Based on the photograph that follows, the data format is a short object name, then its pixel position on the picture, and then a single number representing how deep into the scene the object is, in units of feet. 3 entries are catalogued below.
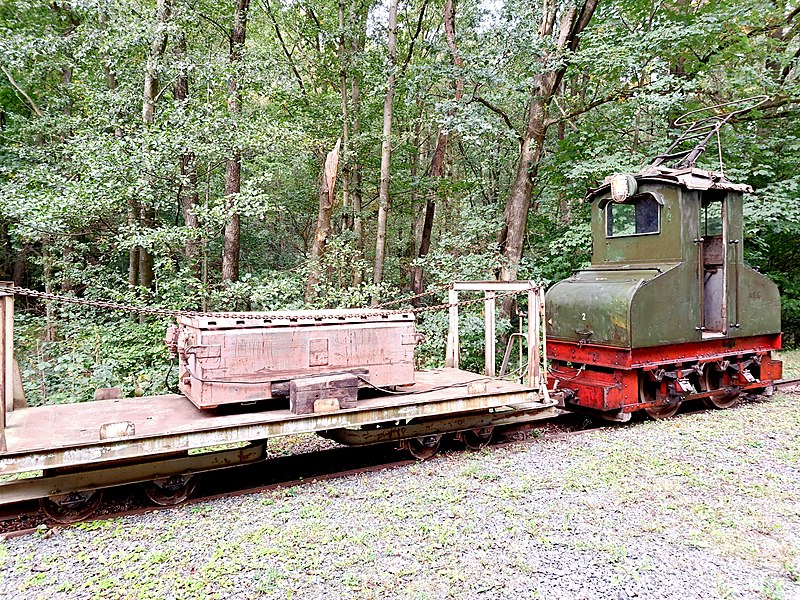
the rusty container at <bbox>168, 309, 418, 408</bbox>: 14.43
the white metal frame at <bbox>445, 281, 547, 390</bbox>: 18.90
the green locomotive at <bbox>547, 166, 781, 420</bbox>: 21.17
